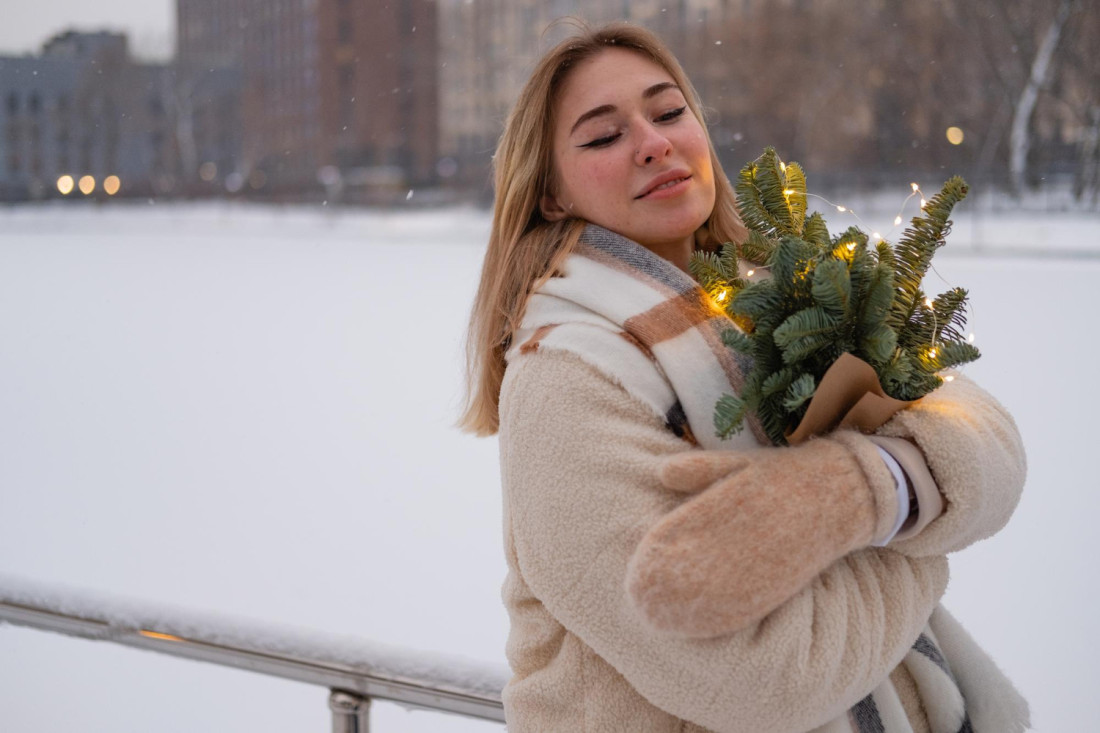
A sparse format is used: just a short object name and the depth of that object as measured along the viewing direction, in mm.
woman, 781
